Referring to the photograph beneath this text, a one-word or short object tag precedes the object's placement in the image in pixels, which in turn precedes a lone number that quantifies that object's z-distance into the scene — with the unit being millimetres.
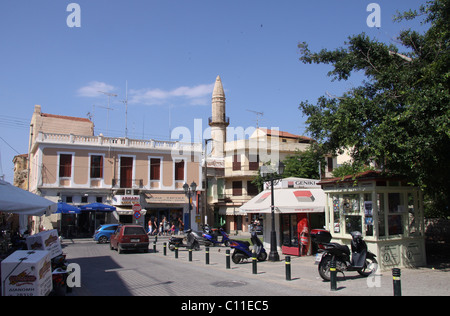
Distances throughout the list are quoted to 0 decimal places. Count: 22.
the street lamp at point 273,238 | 15023
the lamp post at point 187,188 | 23745
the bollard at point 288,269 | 10632
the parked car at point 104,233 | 27406
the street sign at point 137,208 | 23703
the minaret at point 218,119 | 52750
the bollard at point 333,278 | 9203
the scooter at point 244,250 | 14695
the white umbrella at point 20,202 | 9273
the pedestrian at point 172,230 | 34906
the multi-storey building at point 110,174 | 32750
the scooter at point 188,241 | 20844
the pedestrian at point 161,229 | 35506
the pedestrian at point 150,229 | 34362
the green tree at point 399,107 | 10664
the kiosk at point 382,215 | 12117
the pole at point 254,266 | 12000
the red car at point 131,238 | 19234
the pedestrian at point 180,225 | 36591
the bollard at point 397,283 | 7542
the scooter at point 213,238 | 22880
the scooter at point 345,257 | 10406
